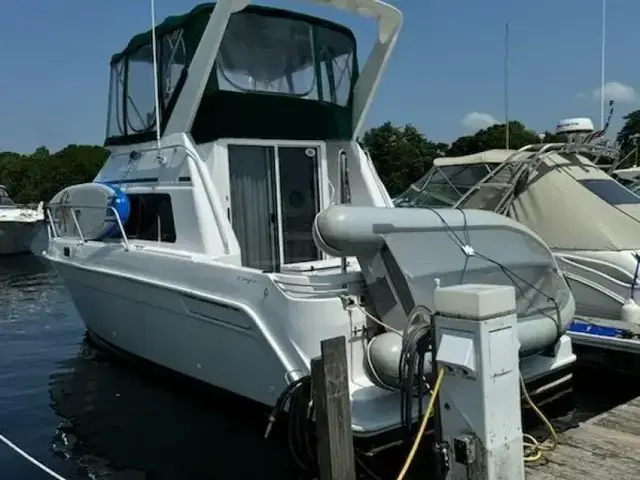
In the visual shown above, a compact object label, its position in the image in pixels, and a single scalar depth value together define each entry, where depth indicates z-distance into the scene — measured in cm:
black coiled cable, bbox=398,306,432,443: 415
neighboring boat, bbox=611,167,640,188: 1666
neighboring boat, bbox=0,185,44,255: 2670
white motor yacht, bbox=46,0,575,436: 516
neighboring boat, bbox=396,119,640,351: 804
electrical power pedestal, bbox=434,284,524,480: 370
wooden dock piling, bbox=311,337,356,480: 407
